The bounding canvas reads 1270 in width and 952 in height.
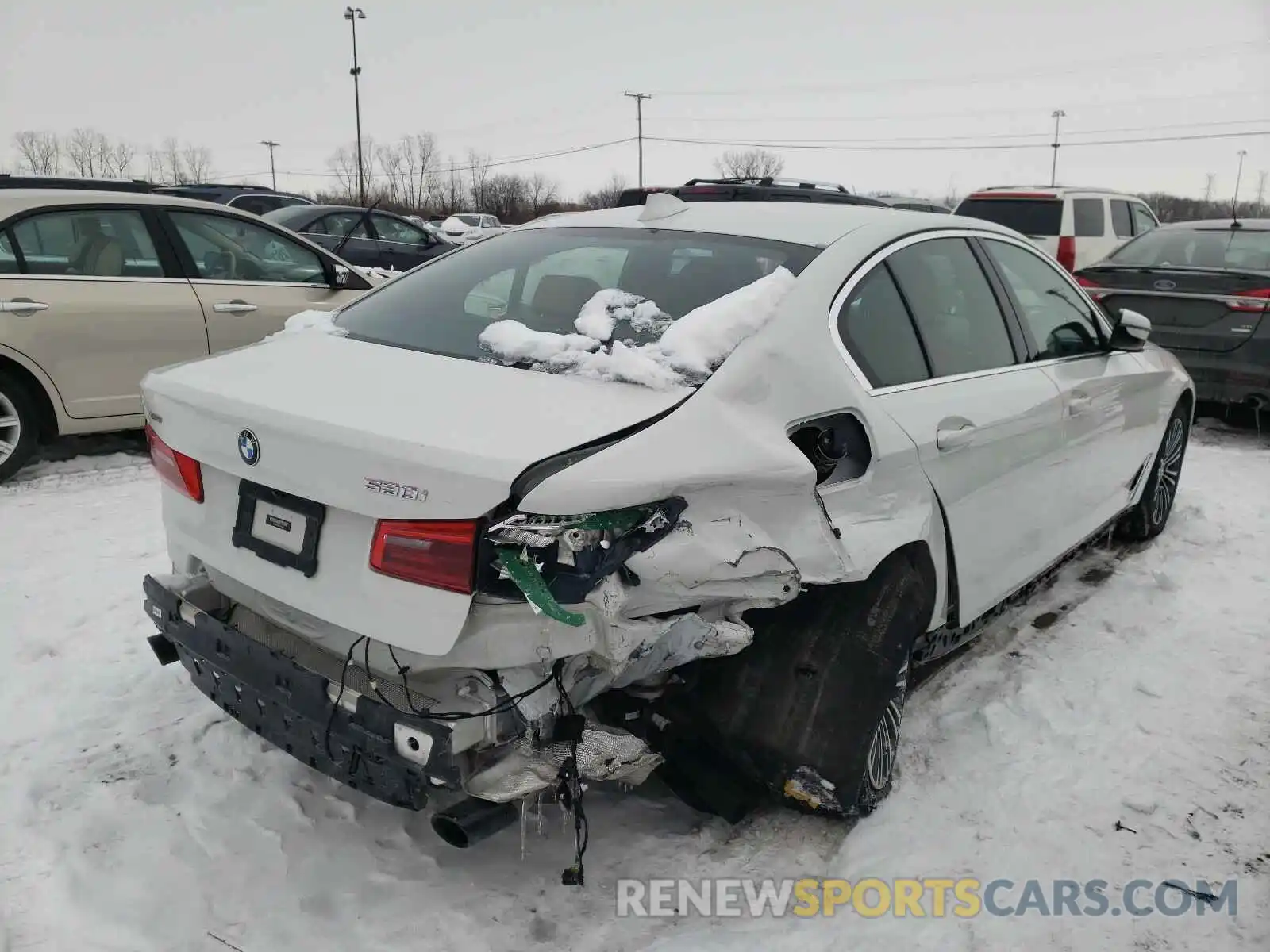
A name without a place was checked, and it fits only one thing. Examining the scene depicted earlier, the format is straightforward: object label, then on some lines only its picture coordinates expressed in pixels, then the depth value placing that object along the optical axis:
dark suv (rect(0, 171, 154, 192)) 7.30
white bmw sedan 2.08
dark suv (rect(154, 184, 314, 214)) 15.80
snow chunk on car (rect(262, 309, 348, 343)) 3.10
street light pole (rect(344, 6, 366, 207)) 38.72
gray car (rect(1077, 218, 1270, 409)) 6.88
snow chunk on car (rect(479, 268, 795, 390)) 2.37
